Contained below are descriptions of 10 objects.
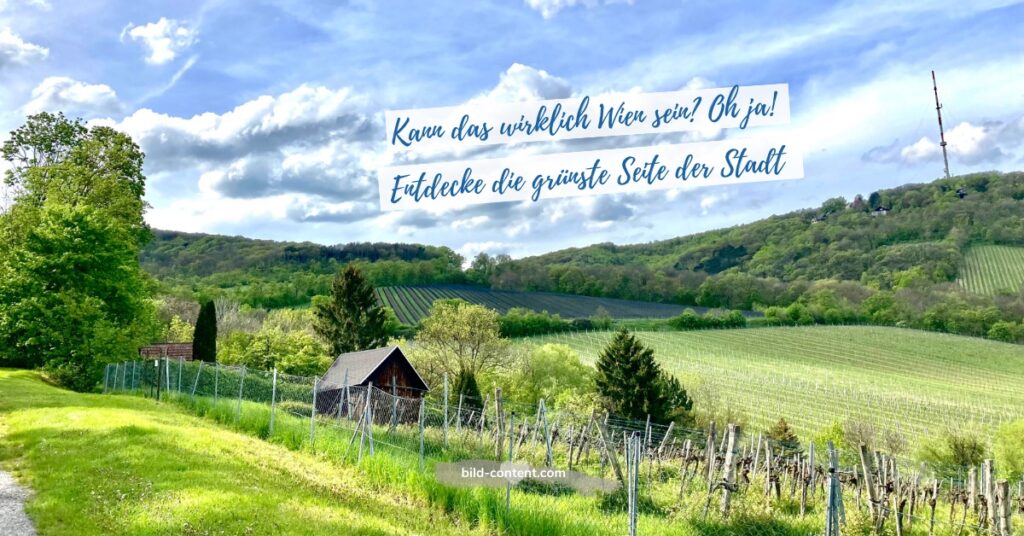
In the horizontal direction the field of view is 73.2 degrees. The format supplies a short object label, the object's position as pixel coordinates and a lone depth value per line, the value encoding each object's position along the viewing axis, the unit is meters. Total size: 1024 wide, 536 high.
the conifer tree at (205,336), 45.16
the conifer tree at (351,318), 58.88
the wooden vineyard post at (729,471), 9.99
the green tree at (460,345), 48.72
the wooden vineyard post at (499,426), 12.65
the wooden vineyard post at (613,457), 11.35
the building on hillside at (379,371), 35.78
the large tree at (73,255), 29.00
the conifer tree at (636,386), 44.22
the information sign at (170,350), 46.13
